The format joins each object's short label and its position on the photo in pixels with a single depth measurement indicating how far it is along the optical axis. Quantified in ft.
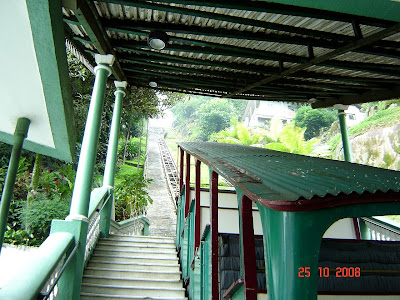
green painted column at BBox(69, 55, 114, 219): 10.80
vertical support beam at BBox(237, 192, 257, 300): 5.43
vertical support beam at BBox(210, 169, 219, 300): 8.13
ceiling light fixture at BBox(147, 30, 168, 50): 10.21
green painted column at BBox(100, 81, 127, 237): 16.66
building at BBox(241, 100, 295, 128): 93.91
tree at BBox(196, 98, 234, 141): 94.89
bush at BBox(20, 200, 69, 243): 21.34
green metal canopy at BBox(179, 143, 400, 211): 3.38
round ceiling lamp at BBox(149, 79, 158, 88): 17.11
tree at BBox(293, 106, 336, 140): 73.15
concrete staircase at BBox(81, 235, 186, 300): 11.49
